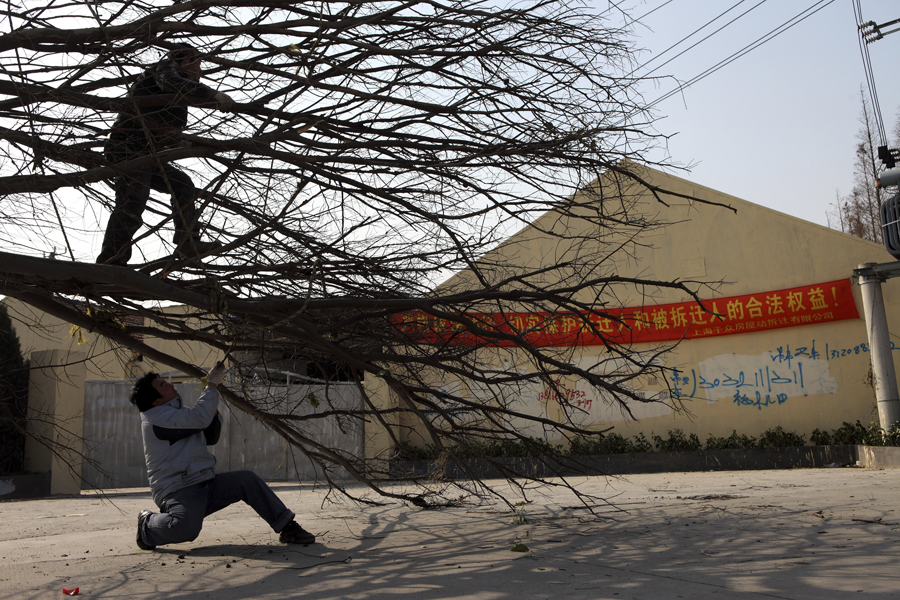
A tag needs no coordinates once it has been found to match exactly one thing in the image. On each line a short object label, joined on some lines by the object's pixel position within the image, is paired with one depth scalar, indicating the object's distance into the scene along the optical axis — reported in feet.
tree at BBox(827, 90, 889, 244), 100.41
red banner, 43.01
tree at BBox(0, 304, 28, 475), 36.94
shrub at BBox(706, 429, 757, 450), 43.60
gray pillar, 39.11
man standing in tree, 12.26
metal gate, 42.11
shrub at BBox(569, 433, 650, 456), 45.11
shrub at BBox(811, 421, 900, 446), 38.01
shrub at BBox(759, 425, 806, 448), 42.65
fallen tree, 11.73
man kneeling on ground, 14.55
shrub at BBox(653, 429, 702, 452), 44.63
